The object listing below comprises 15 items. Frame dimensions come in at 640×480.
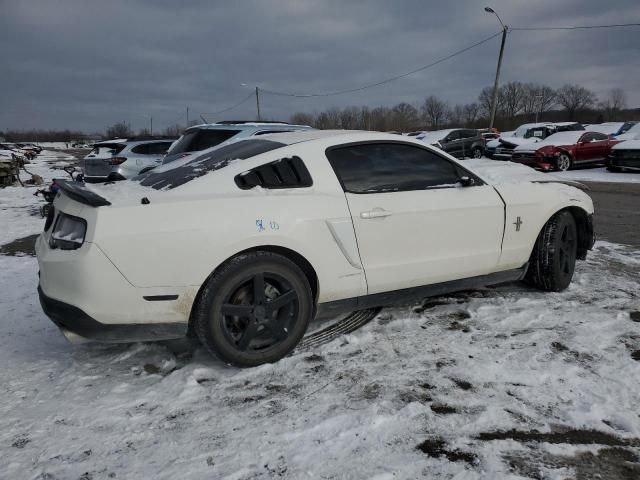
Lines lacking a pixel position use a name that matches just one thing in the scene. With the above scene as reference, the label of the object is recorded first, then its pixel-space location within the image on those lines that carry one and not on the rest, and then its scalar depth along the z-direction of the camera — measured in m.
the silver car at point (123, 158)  11.41
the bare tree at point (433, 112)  103.94
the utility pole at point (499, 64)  25.98
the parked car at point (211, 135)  7.43
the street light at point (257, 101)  54.06
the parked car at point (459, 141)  22.05
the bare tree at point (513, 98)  98.94
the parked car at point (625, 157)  15.95
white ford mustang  2.73
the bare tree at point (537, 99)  99.56
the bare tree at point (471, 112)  93.45
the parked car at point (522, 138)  19.47
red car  17.02
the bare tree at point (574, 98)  96.12
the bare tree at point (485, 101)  92.81
